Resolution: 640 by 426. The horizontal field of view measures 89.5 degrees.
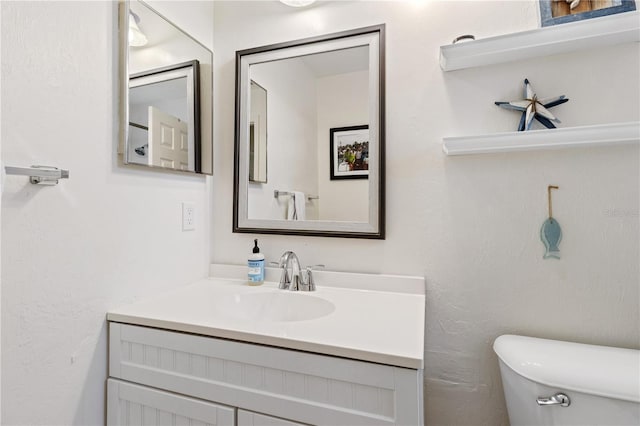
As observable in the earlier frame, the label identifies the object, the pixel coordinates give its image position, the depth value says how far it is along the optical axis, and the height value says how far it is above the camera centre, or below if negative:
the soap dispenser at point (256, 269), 1.34 -0.22
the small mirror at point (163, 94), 1.07 +0.46
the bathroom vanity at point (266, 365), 0.76 -0.39
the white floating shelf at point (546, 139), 0.95 +0.24
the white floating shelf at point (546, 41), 0.96 +0.55
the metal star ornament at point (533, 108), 1.05 +0.35
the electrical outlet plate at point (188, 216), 1.35 +0.00
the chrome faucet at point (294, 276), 1.27 -0.24
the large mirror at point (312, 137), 1.26 +0.33
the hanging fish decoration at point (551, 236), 1.06 -0.07
